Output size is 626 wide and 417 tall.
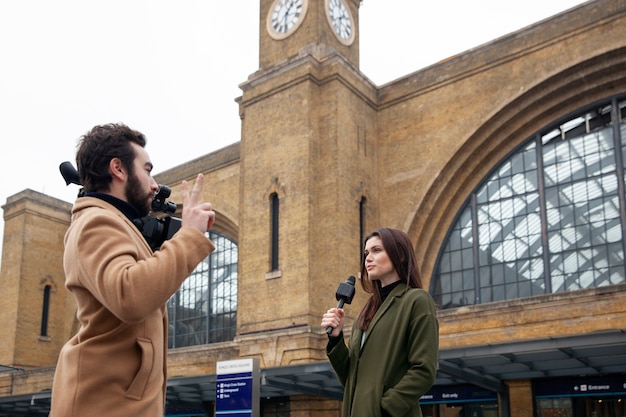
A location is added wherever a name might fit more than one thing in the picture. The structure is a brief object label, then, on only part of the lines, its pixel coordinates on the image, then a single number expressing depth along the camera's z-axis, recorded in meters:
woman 3.04
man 1.97
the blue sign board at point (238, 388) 14.27
